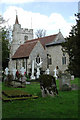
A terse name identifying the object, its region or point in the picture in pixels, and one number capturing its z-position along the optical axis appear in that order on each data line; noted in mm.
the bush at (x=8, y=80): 11520
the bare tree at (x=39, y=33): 44881
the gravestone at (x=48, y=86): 6848
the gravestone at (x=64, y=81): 8576
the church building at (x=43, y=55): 24354
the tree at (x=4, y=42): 17562
